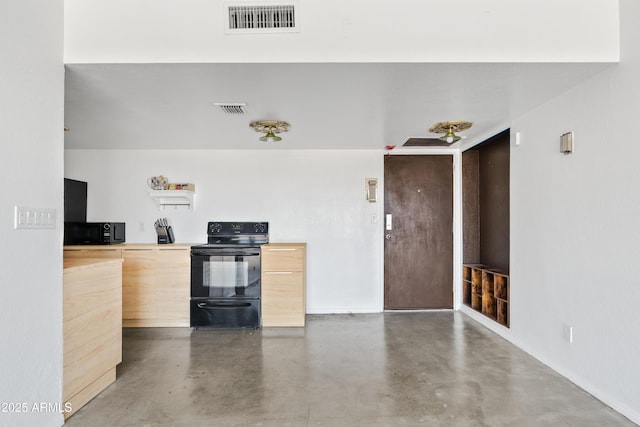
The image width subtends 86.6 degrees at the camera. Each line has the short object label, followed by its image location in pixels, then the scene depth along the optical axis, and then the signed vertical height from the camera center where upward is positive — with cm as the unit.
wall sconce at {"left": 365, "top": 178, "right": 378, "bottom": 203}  432 +37
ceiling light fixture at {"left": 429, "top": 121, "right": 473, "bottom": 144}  327 +91
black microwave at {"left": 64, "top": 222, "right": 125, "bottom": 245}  387 -14
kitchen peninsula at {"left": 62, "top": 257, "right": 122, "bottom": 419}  196 -68
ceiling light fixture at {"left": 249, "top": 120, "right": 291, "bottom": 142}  319 +90
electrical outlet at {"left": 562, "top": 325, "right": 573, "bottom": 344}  240 -82
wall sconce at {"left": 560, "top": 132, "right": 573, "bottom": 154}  238 +54
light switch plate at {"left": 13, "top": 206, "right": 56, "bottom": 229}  159 +2
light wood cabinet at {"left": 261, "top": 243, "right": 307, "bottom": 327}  365 -70
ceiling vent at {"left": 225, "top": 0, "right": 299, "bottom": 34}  193 +115
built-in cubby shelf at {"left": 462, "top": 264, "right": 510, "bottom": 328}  344 -81
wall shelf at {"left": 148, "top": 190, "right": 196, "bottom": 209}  411 +28
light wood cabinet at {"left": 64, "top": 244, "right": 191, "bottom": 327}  364 -66
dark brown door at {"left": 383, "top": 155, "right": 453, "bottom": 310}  436 -17
